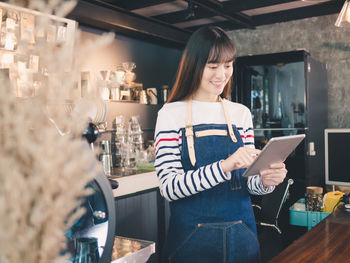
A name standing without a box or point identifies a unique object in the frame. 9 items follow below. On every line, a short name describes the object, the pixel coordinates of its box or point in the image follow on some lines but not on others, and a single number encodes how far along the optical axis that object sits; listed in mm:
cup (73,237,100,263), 983
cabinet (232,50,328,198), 3635
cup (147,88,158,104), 4324
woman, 1389
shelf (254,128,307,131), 3632
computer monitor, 2844
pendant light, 2490
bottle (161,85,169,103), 4434
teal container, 2726
